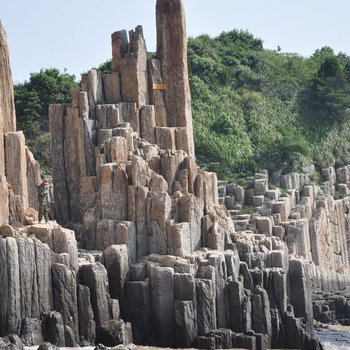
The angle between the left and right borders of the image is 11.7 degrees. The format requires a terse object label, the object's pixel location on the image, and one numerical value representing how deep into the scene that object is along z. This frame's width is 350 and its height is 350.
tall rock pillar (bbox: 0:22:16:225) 66.75
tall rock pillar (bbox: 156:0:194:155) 75.69
